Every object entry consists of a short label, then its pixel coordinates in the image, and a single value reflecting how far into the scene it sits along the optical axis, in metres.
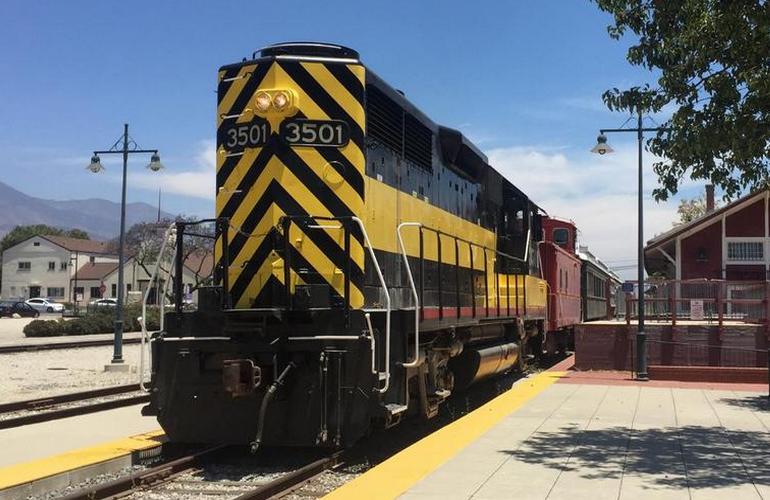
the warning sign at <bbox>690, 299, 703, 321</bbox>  16.70
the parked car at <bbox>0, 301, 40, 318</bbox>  61.53
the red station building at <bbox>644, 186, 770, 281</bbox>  29.11
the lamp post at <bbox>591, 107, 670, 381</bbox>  14.71
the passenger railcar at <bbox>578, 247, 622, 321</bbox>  25.11
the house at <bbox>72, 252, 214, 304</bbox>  86.09
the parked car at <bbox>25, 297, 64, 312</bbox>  68.44
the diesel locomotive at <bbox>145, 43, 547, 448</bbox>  6.88
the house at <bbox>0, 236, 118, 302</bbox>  94.12
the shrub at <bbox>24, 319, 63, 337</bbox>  35.38
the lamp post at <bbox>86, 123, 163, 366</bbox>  19.34
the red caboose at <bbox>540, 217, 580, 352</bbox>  17.77
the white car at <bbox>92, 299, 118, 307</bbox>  62.10
